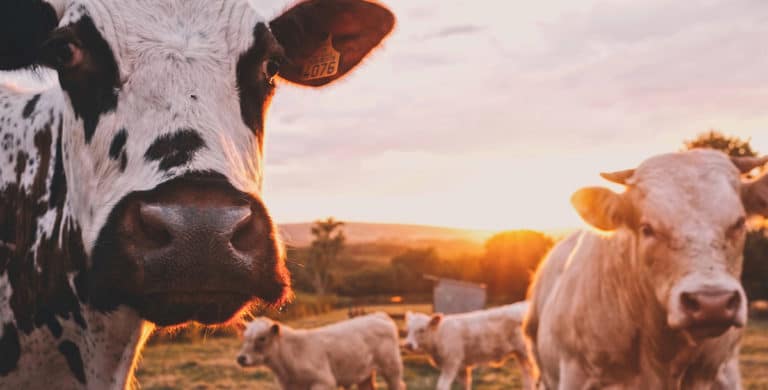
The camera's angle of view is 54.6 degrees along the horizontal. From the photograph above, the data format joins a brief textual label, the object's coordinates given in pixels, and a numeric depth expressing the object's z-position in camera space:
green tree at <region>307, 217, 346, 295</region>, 59.03
